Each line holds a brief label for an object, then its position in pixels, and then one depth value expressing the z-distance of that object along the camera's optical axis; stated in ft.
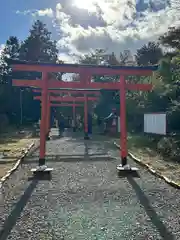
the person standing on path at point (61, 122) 56.67
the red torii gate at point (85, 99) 30.77
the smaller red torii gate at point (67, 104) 45.52
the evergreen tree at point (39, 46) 73.59
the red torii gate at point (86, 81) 15.00
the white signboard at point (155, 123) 24.70
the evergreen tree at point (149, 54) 68.32
